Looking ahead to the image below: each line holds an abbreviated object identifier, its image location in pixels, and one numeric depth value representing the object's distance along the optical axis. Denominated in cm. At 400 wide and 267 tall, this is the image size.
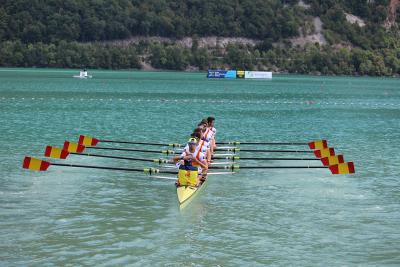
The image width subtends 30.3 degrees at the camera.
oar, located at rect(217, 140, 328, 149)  3334
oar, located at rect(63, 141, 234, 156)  3091
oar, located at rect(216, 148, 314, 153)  3281
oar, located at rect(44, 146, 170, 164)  2875
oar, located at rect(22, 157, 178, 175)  2562
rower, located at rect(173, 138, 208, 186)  2453
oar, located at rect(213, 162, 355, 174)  2728
